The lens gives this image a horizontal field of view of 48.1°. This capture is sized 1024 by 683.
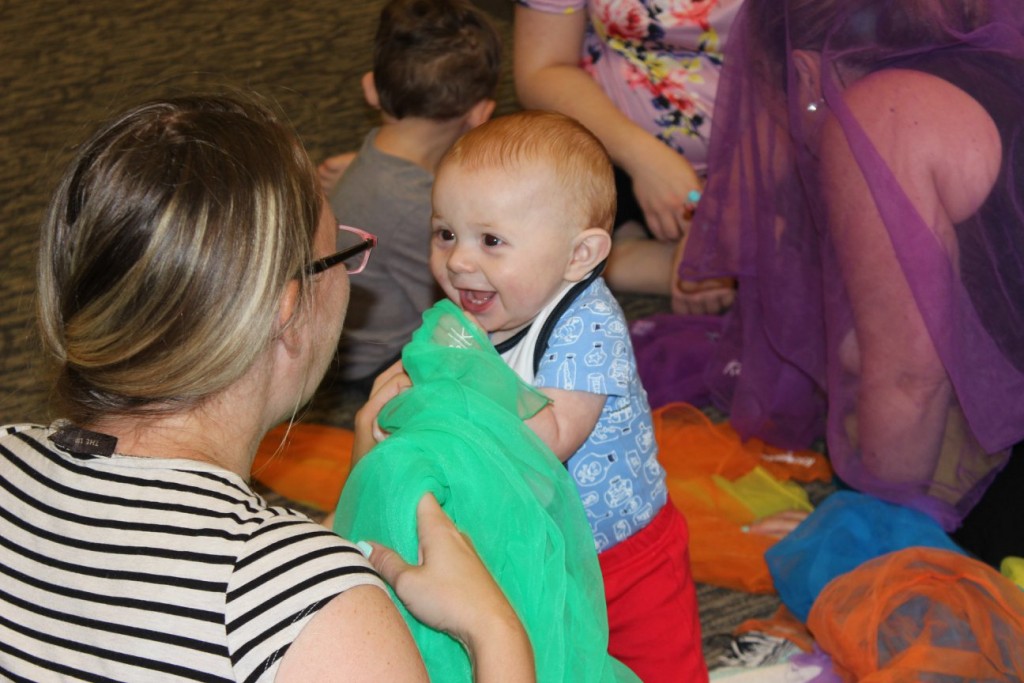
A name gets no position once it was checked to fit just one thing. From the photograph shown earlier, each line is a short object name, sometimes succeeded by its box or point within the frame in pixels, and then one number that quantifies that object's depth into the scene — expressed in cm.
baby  122
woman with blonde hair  83
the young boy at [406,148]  213
